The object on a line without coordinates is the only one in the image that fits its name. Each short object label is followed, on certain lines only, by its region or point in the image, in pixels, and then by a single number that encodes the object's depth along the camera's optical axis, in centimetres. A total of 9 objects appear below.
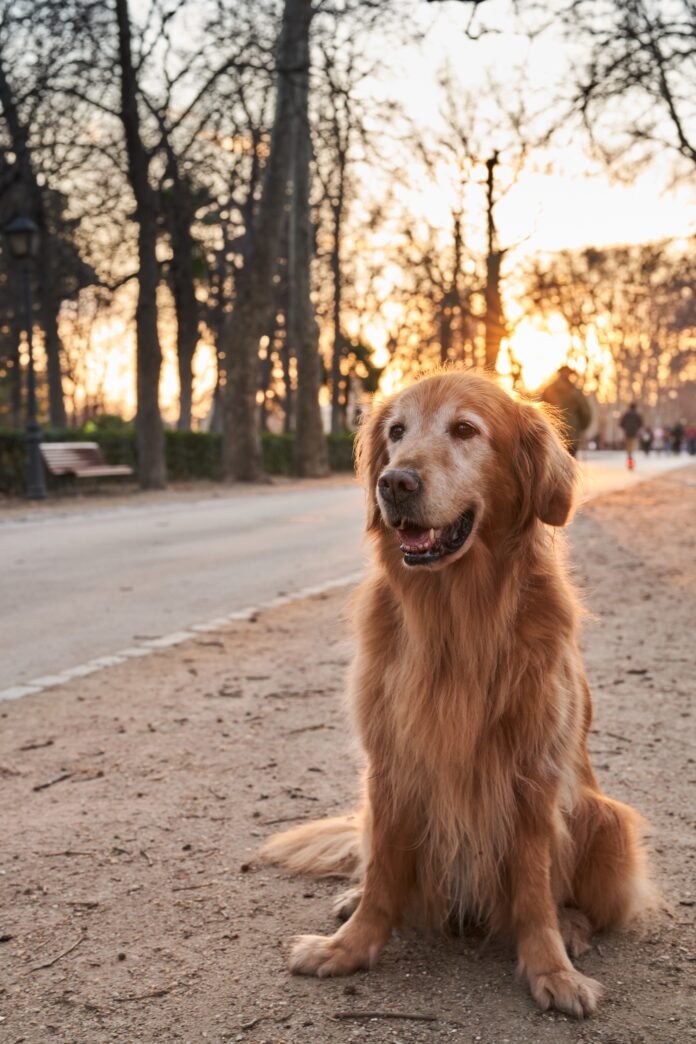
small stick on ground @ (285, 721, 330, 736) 500
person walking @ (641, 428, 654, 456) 6906
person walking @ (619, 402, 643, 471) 3659
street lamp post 1927
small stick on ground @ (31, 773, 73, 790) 417
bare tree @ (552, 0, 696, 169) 1240
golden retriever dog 277
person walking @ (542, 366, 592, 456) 1653
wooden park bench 2072
